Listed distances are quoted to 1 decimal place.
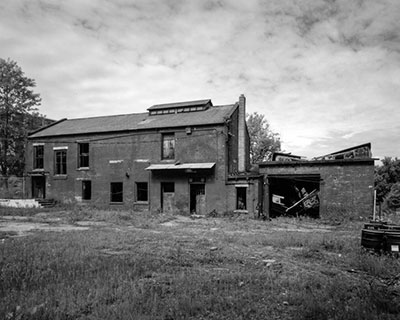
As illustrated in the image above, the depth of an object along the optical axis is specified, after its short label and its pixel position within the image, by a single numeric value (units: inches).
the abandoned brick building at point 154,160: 849.5
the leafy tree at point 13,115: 1312.7
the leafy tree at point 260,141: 1758.1
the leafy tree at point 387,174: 1337.4
